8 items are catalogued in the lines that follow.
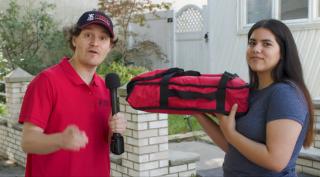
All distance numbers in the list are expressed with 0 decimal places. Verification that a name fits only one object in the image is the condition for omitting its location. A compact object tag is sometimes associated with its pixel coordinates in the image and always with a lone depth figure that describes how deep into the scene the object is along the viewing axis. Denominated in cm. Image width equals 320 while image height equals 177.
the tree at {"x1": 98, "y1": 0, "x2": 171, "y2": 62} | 1339
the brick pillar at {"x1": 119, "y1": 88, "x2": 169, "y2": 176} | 448
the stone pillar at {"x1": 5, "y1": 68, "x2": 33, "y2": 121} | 647
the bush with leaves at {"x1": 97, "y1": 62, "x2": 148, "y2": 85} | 995
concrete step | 448
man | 225
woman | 209
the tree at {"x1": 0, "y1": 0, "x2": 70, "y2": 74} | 1174
